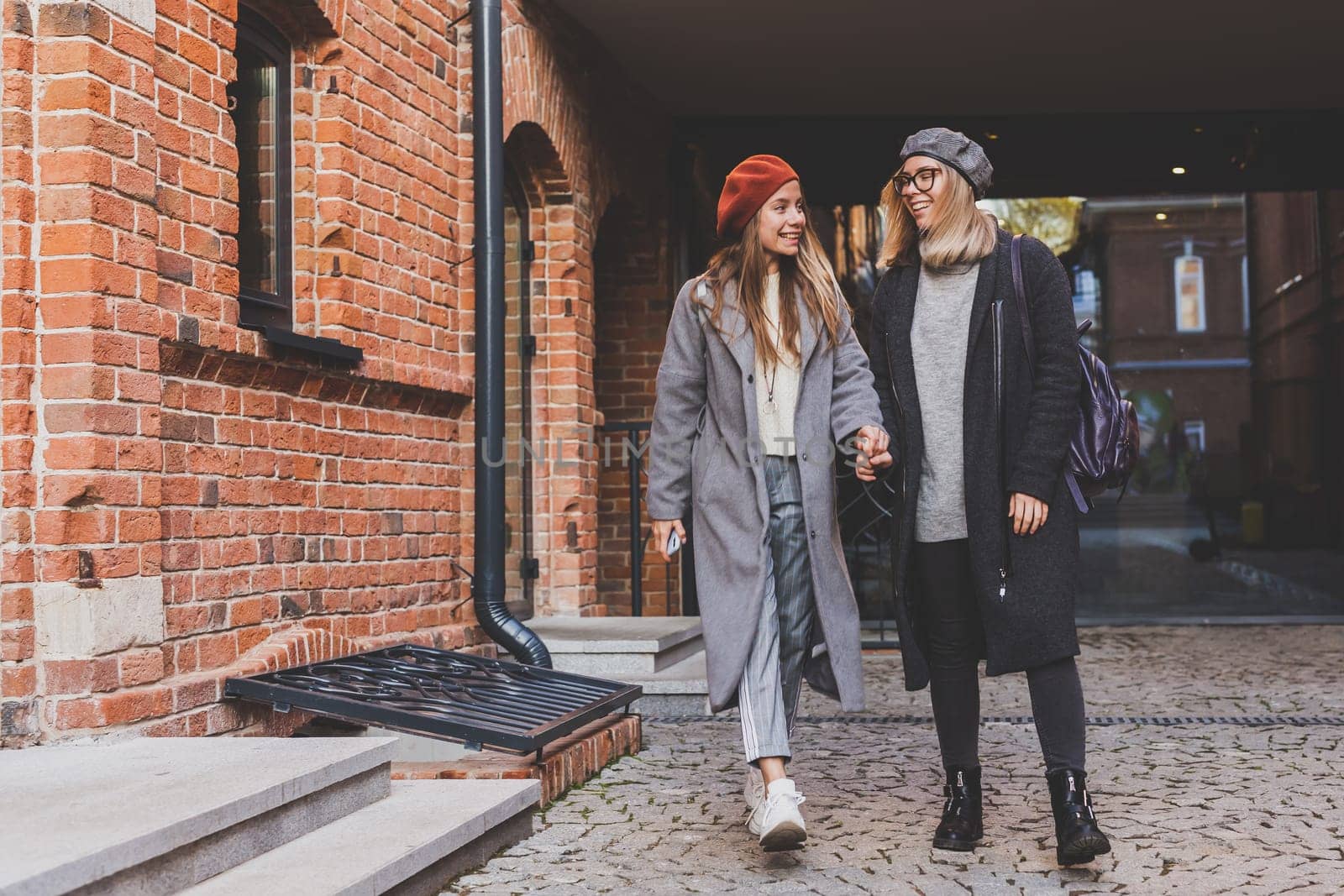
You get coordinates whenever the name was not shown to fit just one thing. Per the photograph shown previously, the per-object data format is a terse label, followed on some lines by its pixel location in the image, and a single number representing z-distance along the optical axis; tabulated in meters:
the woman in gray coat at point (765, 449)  3.46
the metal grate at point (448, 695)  3.84
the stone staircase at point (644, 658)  5.89
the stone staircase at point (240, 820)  2.43
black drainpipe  5.82
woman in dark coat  3.35
